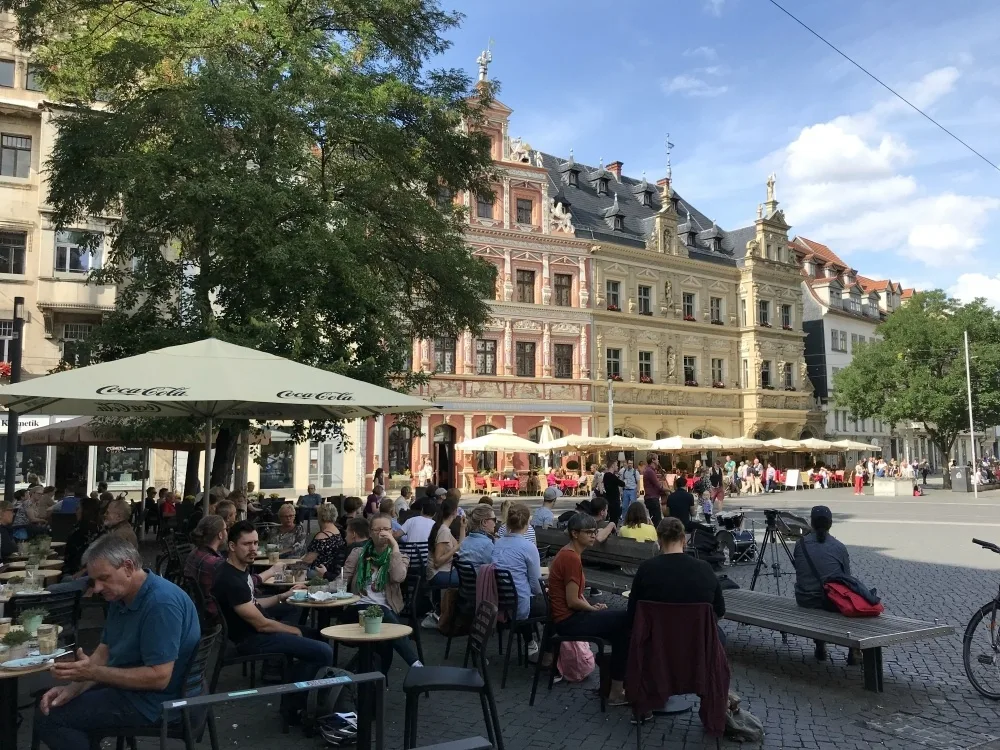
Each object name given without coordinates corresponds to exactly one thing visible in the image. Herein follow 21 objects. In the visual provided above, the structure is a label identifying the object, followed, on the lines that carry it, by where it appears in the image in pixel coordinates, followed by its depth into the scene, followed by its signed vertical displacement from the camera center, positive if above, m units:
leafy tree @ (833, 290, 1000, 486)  40.19 +4.07
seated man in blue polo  4.12 -0.99
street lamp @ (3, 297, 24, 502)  14.72 +0.46
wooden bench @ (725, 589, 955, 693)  6.21 -1.32
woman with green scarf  7.12 -0.95
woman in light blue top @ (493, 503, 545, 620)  7.28 -0.92
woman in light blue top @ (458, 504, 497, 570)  8.02 -0.79
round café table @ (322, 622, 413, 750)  4.63 -1.23
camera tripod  10.45 -0.95
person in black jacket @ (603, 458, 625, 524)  20.06 -0.82
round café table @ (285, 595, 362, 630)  6.60 -1.13
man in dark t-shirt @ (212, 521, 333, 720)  5.70 -1.18
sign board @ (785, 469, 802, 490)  39.75 -1.09
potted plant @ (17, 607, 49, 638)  5.06 -0.97
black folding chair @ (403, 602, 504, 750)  4.88 -1.31
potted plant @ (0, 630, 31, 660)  4.78 -1.04
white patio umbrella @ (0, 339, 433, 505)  7.46 +0.67
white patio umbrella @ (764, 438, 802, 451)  37.19 +0.46
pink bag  7.17 -1.73
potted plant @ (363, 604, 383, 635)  5.66 -1.08
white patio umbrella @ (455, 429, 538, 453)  28.72 +0.41
